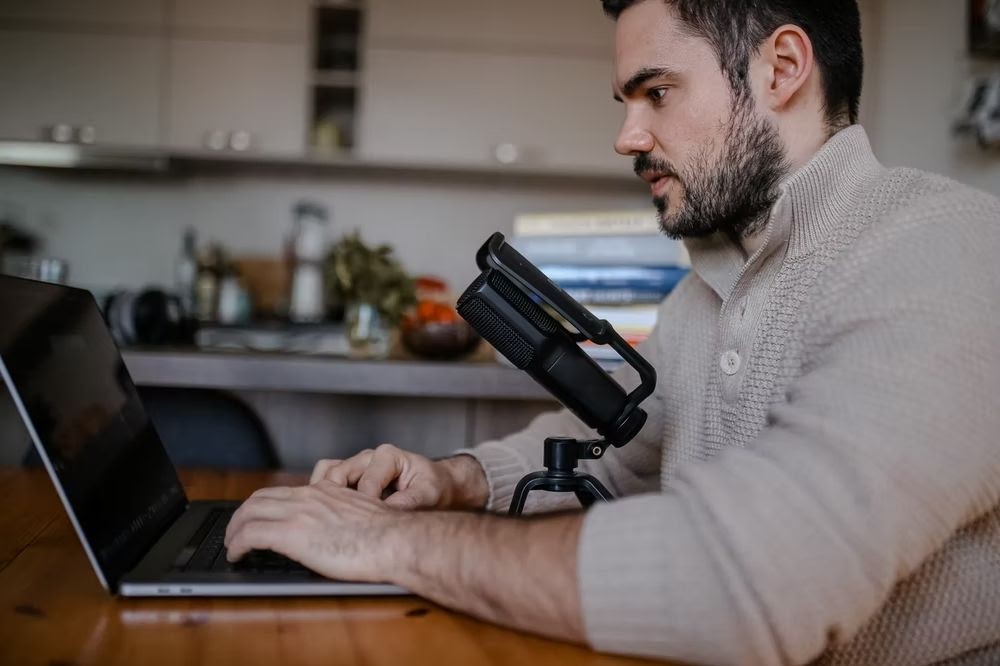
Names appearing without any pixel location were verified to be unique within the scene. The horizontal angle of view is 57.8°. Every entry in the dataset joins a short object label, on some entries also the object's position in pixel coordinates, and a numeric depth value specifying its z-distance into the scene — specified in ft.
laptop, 2.24
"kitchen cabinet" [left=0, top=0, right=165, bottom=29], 10.38
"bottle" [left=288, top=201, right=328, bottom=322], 10.66
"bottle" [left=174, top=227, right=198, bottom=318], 10.89
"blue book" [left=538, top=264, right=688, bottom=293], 5.59
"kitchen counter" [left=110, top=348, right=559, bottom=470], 5.70
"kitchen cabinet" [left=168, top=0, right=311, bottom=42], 10.49
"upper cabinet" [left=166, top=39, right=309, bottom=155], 10.54
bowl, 5.99
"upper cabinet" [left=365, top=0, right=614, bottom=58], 10.68
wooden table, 1.90
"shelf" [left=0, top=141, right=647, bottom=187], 10.50
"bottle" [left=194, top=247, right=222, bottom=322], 10.65
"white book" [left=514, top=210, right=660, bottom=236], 5.67
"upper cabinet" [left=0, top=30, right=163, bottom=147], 10.42
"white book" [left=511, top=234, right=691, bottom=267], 5.62
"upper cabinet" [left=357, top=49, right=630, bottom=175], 10.72
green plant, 6.25
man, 2.02
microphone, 2.76
